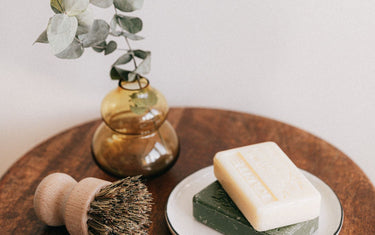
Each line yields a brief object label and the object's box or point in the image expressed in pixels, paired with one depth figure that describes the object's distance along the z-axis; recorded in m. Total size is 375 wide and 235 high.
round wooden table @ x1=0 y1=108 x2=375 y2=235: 0.66
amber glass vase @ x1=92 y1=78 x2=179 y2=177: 0.70
